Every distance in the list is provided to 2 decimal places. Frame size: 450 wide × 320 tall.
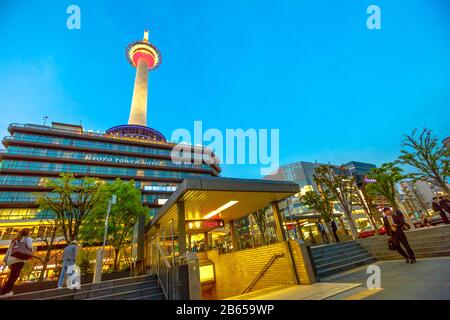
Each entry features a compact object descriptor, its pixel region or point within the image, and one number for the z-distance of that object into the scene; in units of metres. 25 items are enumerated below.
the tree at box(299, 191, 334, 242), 18.87
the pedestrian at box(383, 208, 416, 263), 7.36
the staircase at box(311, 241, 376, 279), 8.90
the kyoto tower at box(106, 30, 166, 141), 56.59
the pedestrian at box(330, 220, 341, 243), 15.82
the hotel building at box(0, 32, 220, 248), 34.66
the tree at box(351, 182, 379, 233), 16.71
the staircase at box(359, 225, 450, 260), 8.44
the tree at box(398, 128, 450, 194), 13.30
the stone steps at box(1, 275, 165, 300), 5.85
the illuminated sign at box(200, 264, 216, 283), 13.07
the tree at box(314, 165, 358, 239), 16.31
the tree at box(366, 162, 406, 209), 16.00
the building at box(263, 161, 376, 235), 67.41
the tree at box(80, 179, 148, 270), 20.67
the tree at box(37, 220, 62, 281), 14.85
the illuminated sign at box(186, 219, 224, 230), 10.72
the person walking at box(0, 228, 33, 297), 5.64
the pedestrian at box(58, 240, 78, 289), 7.45
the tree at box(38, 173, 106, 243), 14.32
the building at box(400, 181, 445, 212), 77.86
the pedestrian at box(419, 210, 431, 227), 15.75
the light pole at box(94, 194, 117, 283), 8.56
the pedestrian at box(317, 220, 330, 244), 16.97
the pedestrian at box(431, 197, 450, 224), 11.53
